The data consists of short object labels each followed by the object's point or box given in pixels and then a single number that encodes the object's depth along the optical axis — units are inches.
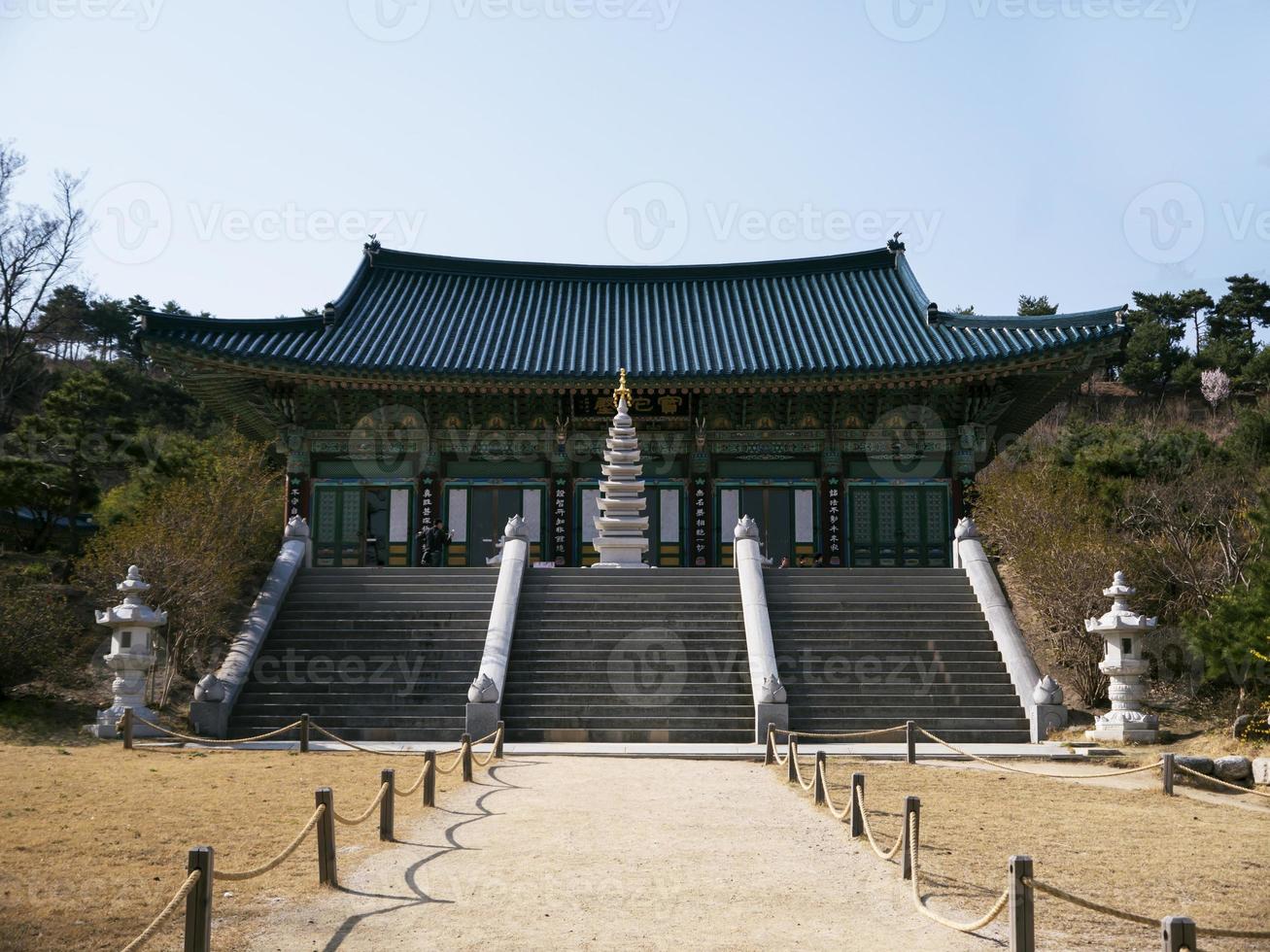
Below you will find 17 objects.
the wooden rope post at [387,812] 347.3
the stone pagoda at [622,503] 906.1
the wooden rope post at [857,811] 359.7
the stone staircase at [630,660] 648.4
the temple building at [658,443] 1043.3
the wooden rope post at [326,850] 289.0
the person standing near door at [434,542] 994.7
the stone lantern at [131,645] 644.7
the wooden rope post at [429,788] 414.2
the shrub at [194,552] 765.9
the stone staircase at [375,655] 659.4
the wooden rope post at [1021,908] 216.3
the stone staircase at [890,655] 660.7
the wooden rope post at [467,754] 483.8
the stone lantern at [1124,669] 644.7
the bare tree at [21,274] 1401.3
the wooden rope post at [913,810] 288.8
